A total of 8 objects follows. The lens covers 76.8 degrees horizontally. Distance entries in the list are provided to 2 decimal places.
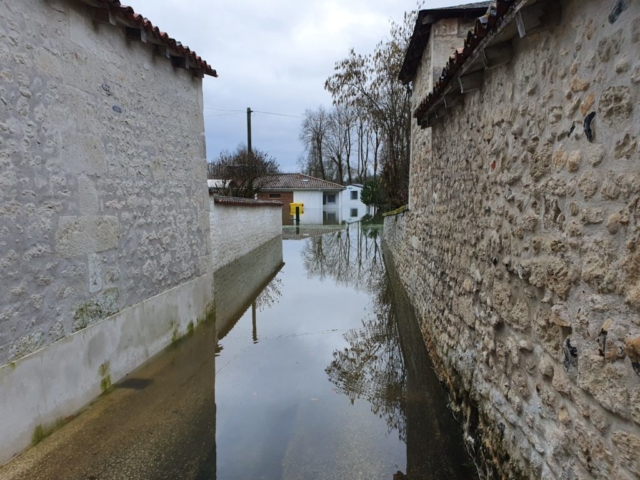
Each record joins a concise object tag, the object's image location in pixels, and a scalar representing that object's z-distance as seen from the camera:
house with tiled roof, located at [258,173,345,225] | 34.19
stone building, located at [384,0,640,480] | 1.63
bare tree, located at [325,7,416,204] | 16.53
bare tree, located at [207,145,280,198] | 21.28
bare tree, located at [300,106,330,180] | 45.03
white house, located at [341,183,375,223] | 40.31
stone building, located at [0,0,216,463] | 3.16
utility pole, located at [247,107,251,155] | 25.11
